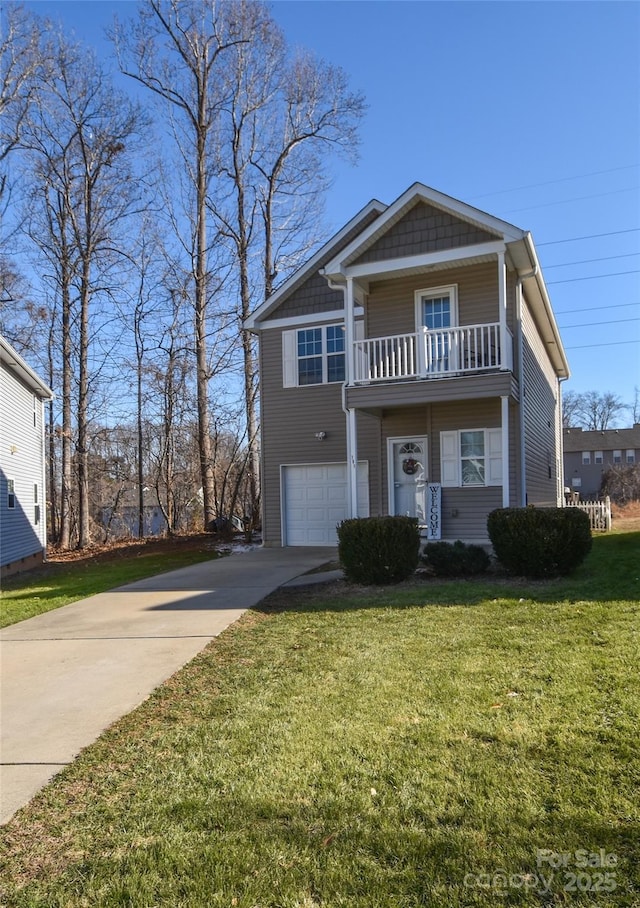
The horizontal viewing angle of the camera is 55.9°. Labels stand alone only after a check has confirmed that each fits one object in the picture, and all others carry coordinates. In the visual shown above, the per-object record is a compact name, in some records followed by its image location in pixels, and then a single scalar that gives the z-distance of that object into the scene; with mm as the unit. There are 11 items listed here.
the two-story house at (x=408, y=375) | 11078
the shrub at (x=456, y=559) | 8711
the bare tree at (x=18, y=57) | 18750
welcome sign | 12070
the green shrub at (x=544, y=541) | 8094
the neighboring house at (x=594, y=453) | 46875
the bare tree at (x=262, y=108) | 21625
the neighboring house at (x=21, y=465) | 15242
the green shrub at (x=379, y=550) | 8508
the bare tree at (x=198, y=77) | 19984
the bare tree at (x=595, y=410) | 61844
